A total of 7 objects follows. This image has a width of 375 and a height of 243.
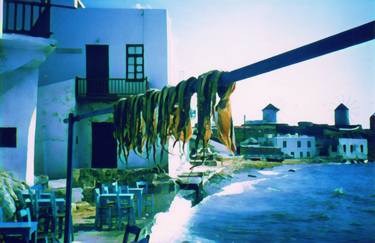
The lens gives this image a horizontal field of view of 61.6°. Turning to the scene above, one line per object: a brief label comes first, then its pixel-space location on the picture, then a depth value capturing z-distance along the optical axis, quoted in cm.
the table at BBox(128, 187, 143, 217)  1095
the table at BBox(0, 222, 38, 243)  530
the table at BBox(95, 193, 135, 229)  931
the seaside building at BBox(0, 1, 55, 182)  1057
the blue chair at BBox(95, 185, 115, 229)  939
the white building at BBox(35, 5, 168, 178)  1772
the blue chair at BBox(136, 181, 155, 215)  1244
